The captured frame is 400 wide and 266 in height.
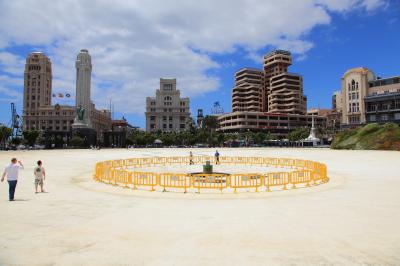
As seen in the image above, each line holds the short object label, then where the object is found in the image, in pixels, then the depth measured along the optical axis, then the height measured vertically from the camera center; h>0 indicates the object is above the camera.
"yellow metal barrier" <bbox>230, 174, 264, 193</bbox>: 18.00 -2.00
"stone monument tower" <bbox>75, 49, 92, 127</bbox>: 155.00 +36.53
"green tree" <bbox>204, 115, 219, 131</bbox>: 155.12 +13.00
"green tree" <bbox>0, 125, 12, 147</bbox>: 97.62 +5.24
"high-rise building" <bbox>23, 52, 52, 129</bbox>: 192.50 +42.37
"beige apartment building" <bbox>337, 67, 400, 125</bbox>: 104.88 +20.22
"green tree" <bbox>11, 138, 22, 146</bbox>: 121.91 +2.71
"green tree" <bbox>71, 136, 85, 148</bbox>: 109.56 +2.06
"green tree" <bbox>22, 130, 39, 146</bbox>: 111.44 +4.37
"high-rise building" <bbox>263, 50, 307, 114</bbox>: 176.75 +31.49
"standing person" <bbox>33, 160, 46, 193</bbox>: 17.03 -1.59
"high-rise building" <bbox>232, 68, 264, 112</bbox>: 189.31 +32.90
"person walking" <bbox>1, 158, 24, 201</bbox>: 14.55 -1.34
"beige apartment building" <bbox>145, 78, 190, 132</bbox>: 193.12 +22.75
